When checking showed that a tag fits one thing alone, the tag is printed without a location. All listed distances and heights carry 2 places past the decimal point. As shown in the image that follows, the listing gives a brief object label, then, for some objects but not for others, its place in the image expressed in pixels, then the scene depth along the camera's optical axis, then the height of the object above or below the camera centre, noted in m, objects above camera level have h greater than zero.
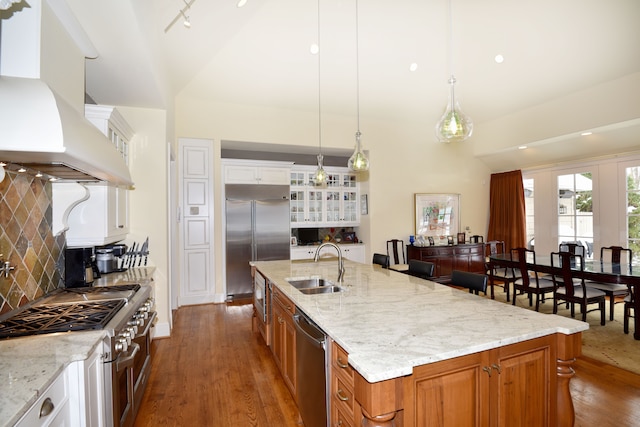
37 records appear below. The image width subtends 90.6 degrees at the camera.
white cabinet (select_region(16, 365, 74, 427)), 1.04 -0.69
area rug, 3.00 -1.39
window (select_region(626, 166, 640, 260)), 5.10 +0.05
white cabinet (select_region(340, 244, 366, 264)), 6.21 -0.71
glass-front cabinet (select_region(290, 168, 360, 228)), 6.18 +0.32
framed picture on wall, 6.54 +0.00
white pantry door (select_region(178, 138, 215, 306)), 5.00 -0.05
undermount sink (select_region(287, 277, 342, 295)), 2.58 -0.59
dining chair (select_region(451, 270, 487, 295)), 2.36 -0.52
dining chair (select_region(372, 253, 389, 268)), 3.89 -0.56
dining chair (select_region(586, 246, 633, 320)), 3.88 -0.94
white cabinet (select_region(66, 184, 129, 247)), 2.60 -0.01
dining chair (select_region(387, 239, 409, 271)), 6.14 -0.72
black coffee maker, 2.55 -0.40
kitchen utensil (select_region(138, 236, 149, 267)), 3.53 -0.35
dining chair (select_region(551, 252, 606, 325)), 3.73 -0.95
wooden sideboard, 5.98 -0.81
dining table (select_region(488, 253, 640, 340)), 3.41 -0.68
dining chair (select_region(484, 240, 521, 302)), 4.74 -0.94
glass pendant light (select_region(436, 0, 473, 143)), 2.39 +0.69
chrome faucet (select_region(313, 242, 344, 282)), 2.74 -0.49
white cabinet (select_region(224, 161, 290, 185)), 5.32 +0.75
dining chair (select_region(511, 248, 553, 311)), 4.25 -0.97
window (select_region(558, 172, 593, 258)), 5.76 +0.08
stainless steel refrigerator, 5.23 -0.21
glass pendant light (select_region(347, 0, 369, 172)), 3.26 +0.58
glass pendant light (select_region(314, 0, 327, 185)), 3.82 +0.49
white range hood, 1.22 +0.37
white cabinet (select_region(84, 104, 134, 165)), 2.57 +0.85
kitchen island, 1.20 -0.59
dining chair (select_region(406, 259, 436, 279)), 3.07 -0.54
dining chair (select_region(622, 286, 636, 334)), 3.60 -1.06
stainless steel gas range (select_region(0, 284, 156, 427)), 1.62 -0.57
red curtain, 6.69 +0.09
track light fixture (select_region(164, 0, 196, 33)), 2.44 +1.76
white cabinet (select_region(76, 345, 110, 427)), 1.38 -0.80
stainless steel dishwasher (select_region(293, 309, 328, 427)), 1.62 -0.87
